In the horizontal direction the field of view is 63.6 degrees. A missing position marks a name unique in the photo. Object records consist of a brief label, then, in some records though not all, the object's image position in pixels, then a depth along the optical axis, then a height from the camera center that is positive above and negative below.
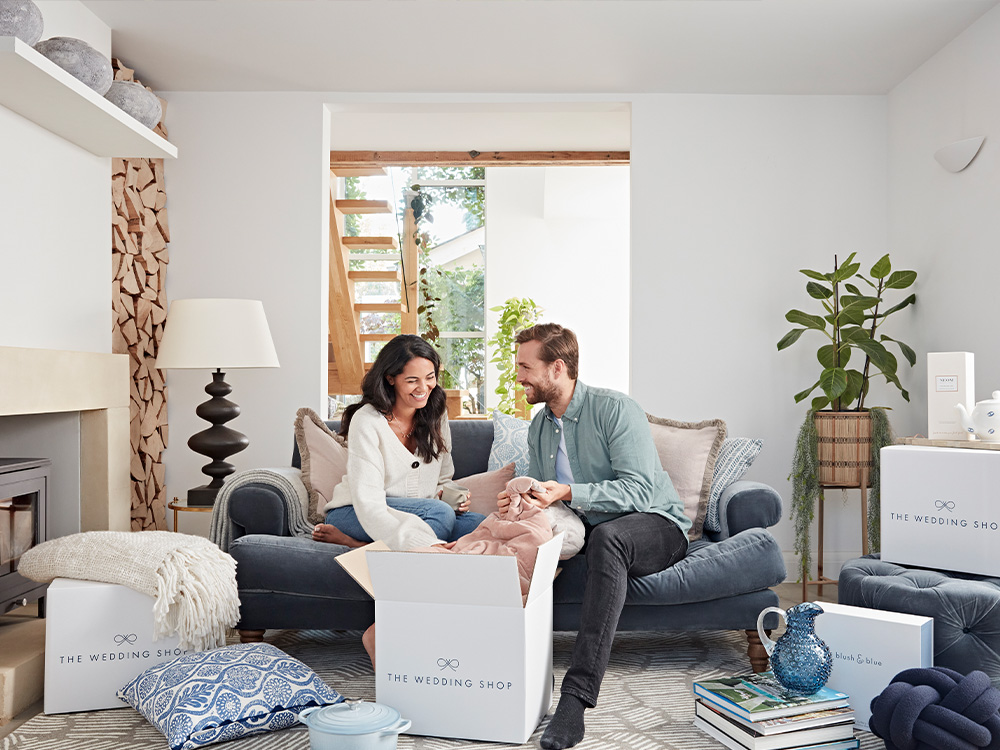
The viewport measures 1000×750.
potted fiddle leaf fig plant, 3.56 -0.15
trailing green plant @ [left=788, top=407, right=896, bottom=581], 3.57 -0.47
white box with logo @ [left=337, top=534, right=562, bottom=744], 1.91 -0.65
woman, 2.52 -0.27
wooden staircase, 5.84 +0.64
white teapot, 2.38 -0.13
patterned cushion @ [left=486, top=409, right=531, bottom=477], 3.03 -0.26
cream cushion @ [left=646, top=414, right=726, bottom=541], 2.85 -0.29
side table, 3.34 -0.56
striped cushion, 2.88 -0.33
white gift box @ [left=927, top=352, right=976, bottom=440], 2.57 -0.04
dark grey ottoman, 2.03 -0.60
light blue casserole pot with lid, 1.75 -0.77
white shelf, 2.29 +0.88
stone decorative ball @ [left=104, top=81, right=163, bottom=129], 2.93 +1.01
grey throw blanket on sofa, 2.74 -0.43
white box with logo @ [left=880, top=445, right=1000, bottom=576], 2.22 -0.37
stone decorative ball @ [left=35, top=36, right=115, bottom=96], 2.50 +1.00
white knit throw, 2.20 -0.55
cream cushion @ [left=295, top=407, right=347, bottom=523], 2.88 -0.30
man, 2.28 -0.30
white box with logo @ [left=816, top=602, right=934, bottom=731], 2.01 -0.69
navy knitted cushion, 1.69 -0.73
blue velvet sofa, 2.48 -0.66
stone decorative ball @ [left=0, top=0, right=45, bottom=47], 2.24 +1.00
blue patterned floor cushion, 1.96 -0.81
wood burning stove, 2.51 -0.48
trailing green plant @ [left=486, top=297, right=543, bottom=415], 6.50 +0.28
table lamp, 3.38 +0.10
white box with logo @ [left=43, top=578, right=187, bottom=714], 2.15 -0.73
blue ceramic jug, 1.96 -0.69
